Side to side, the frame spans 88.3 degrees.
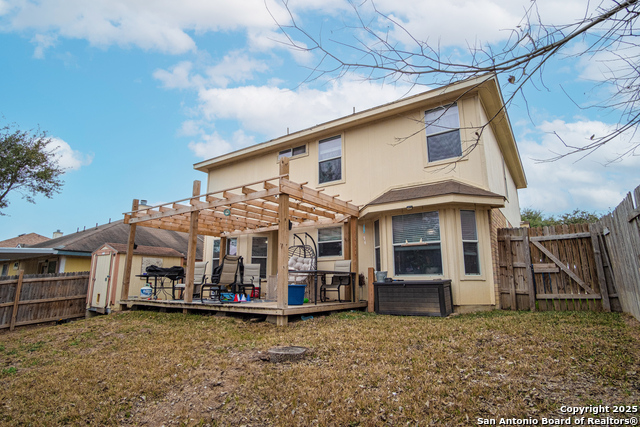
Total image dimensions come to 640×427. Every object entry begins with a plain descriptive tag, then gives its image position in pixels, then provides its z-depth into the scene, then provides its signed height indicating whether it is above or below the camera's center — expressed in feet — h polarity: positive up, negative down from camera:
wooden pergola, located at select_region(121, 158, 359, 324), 21.27 +5.28
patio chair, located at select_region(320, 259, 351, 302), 26.96 -0.24
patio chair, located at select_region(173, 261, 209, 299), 34.45 +0.18
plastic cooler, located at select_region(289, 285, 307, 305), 23.49 -1.41
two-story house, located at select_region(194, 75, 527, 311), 24.61 +7.70
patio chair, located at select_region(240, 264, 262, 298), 31.83 +0.01
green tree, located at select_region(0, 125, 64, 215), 54.03 +18.14
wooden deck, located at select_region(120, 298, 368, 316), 21.33 -2.38
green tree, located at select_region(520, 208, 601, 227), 82.54 +15.49
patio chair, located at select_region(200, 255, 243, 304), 24.97 +0.00
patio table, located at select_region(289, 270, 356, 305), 27.18 -0.47
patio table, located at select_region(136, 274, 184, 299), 29.96 -0.31
